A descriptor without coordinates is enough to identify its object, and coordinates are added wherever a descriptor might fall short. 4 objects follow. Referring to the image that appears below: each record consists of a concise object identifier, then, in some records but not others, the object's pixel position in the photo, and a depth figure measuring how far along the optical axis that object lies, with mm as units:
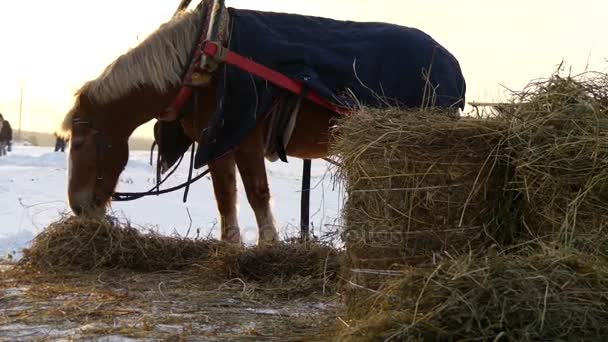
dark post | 5383
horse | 4711
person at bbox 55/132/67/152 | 24078
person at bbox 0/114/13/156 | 22406
